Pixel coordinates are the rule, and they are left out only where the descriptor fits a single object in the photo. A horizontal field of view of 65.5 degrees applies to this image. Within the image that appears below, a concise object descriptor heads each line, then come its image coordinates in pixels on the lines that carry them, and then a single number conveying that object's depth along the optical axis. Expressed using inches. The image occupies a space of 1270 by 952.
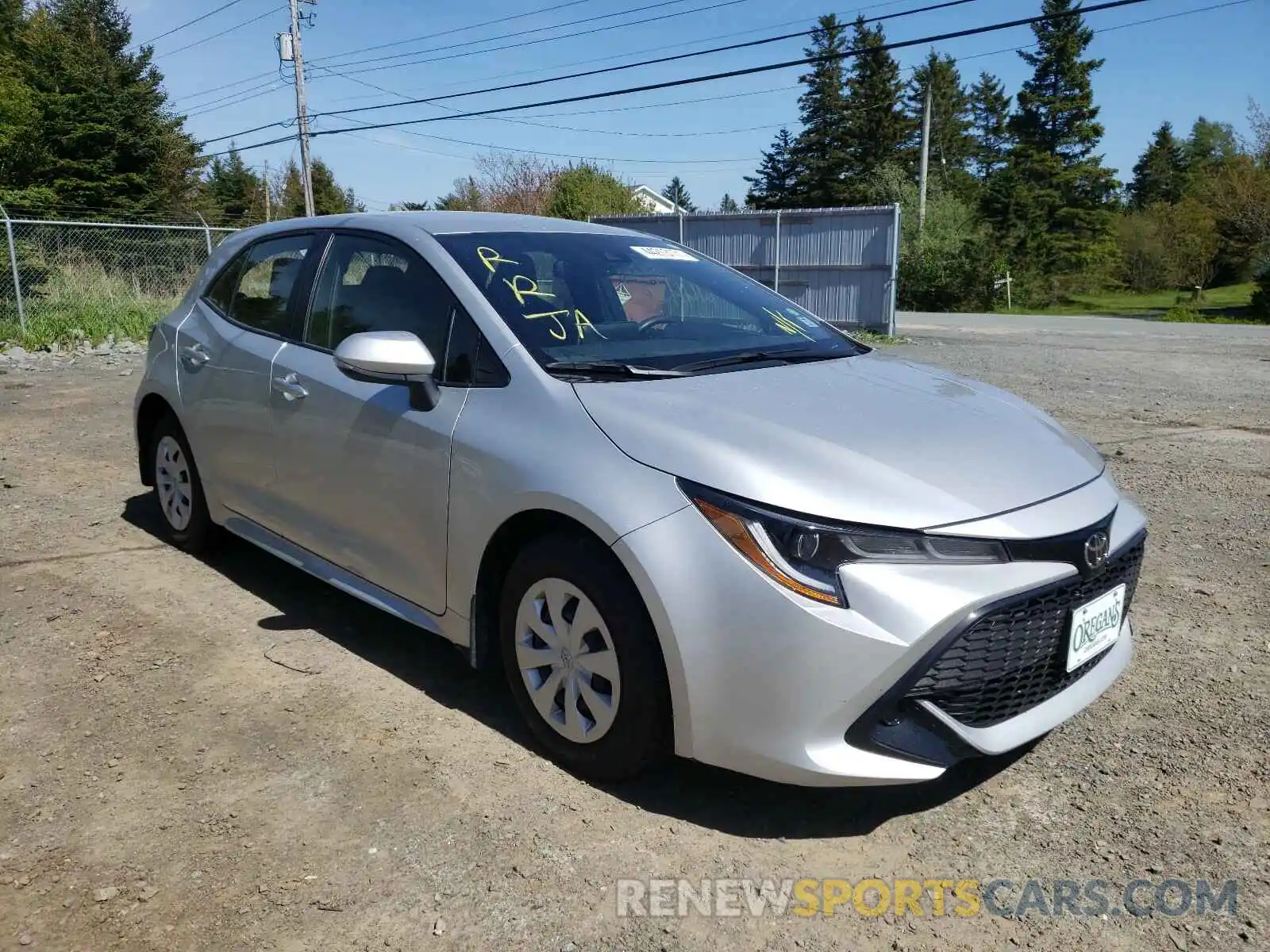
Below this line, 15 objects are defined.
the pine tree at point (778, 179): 2233.0
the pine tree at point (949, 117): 2283.5
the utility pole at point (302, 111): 1191.6
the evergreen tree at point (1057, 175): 1776.6
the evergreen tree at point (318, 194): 2524.6
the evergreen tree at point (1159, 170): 2561.5
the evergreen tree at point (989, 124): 2304.4
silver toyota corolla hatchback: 93.4
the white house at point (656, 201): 3351.4
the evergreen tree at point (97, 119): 1189.7
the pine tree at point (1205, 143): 2316.6
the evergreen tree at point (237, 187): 2452.0
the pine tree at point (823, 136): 2124.8
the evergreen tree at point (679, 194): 4170.3
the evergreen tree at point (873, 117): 2095.2
